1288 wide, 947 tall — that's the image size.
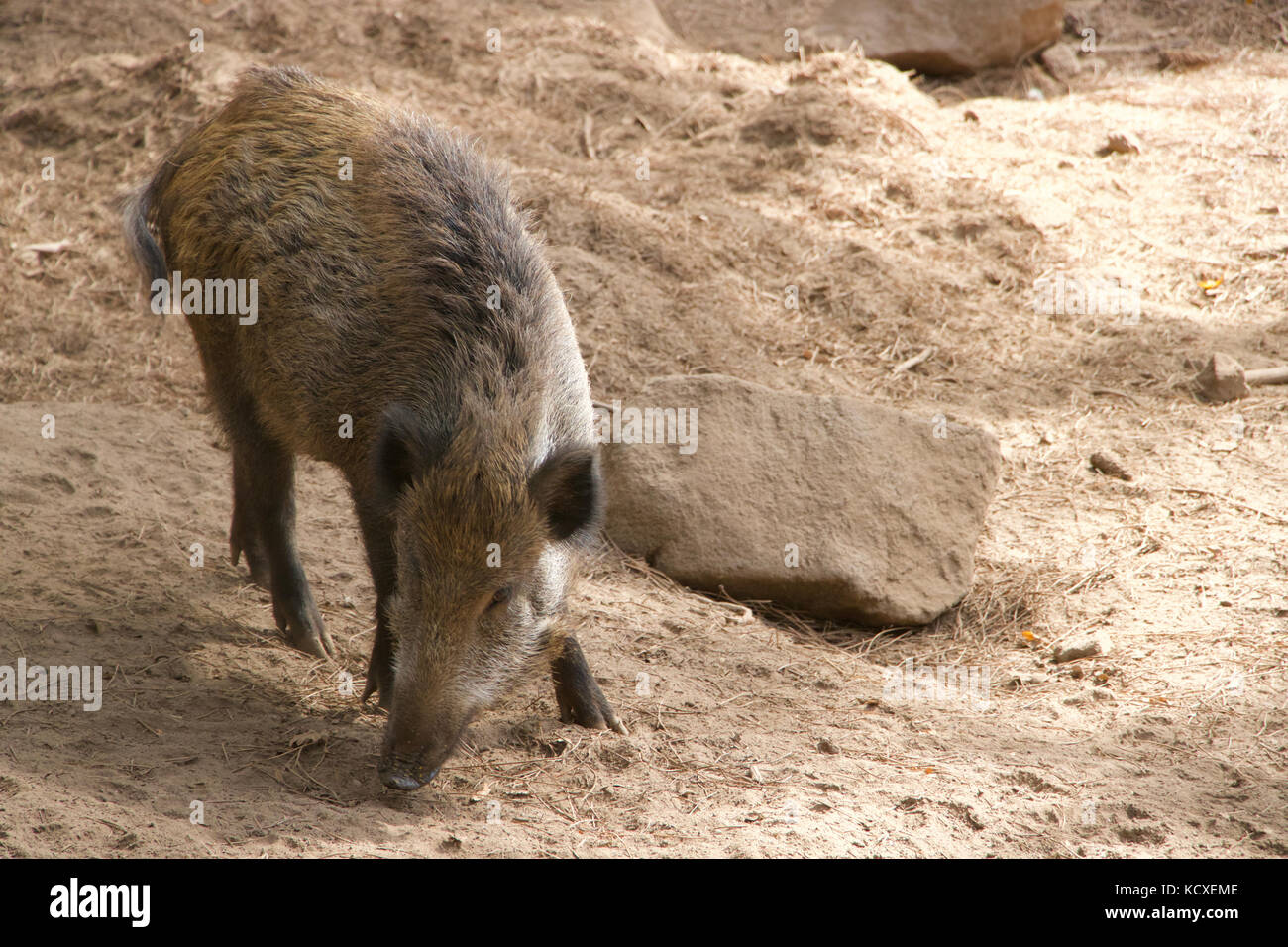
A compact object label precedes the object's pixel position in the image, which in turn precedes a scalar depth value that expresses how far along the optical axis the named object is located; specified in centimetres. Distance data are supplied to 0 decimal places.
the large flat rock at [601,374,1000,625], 988
